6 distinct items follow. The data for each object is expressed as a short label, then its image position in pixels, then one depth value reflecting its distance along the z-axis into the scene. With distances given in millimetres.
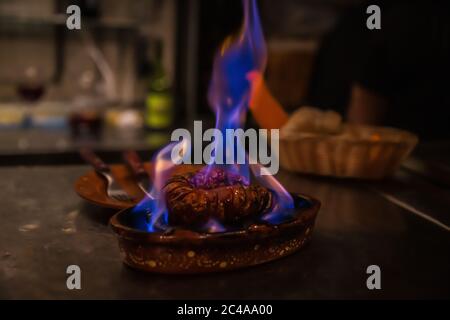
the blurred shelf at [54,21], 2861
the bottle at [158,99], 2863
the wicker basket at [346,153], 1348
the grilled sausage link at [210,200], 805
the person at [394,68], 2068
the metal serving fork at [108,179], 1110
